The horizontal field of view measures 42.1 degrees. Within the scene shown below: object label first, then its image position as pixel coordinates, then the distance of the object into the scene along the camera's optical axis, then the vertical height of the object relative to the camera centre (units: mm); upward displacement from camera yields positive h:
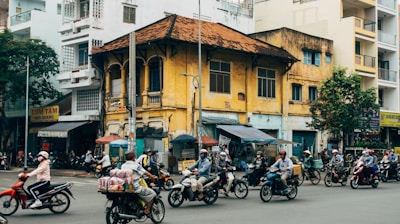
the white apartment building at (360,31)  39125 +8292
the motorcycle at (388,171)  24609 -1626
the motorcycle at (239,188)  16641 -1657
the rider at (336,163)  21278 -1105
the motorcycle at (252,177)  19469 -1527
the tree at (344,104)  31484 +2001
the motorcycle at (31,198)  12070 -1494
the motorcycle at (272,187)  15422 -1520
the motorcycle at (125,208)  10086 -1446
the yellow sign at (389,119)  39956 +1380
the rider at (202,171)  14188 -969
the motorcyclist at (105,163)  25250 -1331
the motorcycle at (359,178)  20141 -1633
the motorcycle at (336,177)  21266 -1652
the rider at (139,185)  10458 -983
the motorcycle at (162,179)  19370 -1610
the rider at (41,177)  12344 -1005
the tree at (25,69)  35156 +4635
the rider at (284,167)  15626 -924
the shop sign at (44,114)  35781 +1518
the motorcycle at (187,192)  13898 -1514
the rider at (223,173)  16438 -1162
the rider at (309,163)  22188 -1126
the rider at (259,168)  19391 -1177
